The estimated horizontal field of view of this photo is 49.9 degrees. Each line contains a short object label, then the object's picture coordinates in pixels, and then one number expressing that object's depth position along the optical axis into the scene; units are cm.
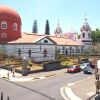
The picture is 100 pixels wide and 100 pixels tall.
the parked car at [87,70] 1936
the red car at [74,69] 1998
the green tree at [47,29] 5579
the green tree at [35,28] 6395
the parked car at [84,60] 2518
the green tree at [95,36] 5838
